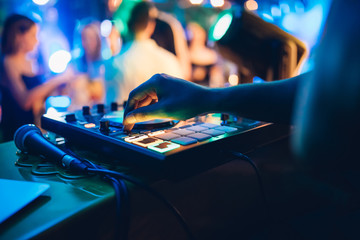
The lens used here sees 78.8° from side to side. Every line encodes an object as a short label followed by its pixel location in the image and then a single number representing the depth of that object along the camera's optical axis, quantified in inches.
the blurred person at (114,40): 79.7
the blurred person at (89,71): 90.5
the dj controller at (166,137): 15.1
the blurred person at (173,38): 101.2
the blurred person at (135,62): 67.8
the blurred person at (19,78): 67.6
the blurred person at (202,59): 123.8
